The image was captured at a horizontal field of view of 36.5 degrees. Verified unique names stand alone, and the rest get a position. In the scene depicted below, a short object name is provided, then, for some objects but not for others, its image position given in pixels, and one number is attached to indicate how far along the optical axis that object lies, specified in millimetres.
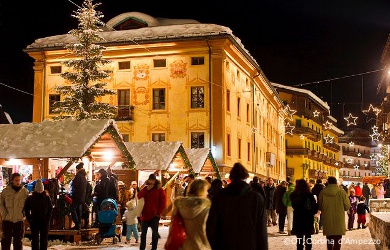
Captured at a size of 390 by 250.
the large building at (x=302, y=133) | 81625
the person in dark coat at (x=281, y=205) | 20583
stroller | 16344
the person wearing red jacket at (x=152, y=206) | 12883
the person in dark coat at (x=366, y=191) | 33469
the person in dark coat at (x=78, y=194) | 16109
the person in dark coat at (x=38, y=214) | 12582
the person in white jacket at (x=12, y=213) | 12469
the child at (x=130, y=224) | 16531
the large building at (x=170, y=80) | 39688
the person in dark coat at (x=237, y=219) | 6312
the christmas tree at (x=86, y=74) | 34469
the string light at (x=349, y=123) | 40159
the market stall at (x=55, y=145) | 16938
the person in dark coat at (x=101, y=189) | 17641
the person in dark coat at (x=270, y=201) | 24203
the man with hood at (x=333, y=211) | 11578
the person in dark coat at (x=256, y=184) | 17428
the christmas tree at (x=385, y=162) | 73544
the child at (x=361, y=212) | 23672
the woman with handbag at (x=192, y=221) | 7156
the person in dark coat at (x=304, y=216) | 12055
